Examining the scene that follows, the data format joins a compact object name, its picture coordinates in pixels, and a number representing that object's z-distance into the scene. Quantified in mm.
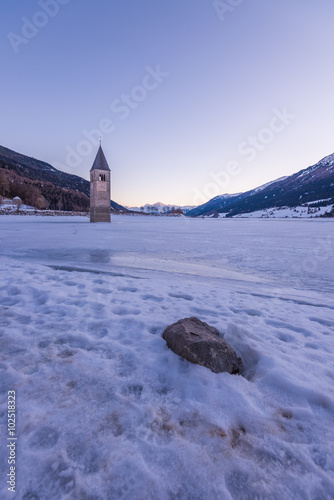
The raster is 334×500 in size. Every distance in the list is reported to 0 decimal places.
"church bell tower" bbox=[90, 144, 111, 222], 59781
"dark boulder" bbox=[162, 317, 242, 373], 2488
